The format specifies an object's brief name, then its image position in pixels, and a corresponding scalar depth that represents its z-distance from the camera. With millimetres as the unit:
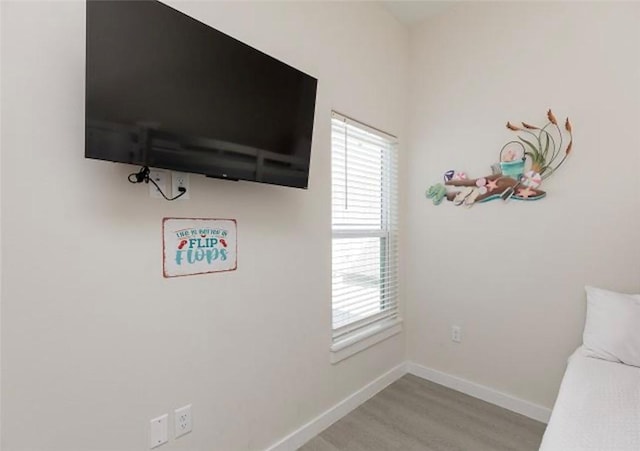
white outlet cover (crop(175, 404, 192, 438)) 1405
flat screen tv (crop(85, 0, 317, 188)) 1039
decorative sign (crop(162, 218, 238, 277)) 1375
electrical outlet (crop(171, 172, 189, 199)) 1376
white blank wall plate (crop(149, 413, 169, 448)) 1331
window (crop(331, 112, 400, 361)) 2164
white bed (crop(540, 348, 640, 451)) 1028
